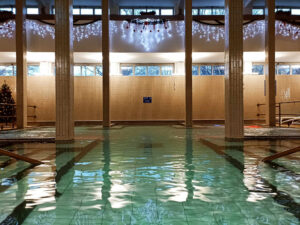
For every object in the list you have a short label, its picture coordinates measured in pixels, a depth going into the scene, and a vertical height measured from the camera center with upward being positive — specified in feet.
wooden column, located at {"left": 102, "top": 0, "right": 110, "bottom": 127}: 41.81 +7.00
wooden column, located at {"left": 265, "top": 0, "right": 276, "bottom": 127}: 40.34 +5.63
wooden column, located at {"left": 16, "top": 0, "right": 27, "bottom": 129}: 39.14 +5.41
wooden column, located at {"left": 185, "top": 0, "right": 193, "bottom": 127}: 41.09 +5.96
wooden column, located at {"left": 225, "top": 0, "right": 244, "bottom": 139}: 22.45 +2.60
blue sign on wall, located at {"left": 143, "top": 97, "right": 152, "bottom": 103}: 53.21 +1.11
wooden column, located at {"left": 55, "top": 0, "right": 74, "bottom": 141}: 22.06 +2.49
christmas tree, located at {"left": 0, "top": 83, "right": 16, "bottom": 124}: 44.57 +0.65
